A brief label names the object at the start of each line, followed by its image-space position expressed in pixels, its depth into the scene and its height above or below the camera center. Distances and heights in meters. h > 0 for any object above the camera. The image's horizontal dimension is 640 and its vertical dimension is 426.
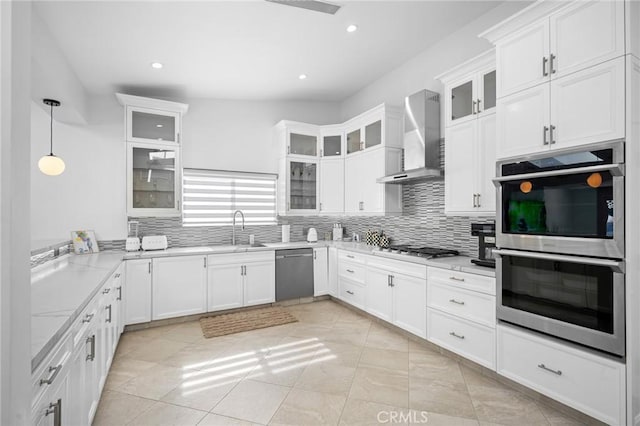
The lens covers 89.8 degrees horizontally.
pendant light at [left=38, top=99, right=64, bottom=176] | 3.35 +0.52
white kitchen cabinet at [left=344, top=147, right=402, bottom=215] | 4.08 +0.39
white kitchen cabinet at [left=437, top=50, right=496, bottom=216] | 2.81 +0.71
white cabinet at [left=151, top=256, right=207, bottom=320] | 3.76 -0.88
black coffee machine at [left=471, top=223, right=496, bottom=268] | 2.72 -0.25
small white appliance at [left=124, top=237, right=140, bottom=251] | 3.89 -0.37
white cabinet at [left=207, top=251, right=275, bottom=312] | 4.07 -0.88
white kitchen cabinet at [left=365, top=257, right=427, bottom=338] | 3.19 -0.86
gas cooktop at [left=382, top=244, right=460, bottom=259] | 3.22 -0.40
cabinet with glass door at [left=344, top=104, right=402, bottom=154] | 4.07 +1.14
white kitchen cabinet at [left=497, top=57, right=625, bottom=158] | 1.88 +0.67
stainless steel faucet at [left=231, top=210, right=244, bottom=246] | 4.69 -0.24
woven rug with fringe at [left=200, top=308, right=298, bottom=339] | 3.62 -1.30
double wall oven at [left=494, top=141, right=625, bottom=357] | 1.87 -0.20
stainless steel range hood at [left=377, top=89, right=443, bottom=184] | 3.54 +0.87
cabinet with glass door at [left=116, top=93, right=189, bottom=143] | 3.87 +1.18
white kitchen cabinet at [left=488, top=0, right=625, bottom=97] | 1.90 +1.15
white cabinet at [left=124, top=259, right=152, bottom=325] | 3.60 -0.89
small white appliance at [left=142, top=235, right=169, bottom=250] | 3.97 -0.36
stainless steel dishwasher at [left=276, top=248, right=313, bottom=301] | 4.49 -0.85
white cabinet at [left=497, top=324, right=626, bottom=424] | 1.87 -1.03
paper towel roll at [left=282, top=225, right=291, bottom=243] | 4.96 -0.30
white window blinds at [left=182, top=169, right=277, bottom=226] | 4.48 +0.24
